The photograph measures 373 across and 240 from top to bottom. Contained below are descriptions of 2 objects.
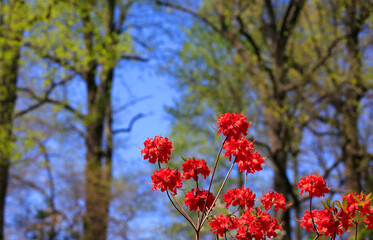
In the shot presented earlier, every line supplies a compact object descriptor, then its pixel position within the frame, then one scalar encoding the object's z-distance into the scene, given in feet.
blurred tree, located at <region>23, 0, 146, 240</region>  37.24
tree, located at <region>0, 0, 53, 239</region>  37.01
